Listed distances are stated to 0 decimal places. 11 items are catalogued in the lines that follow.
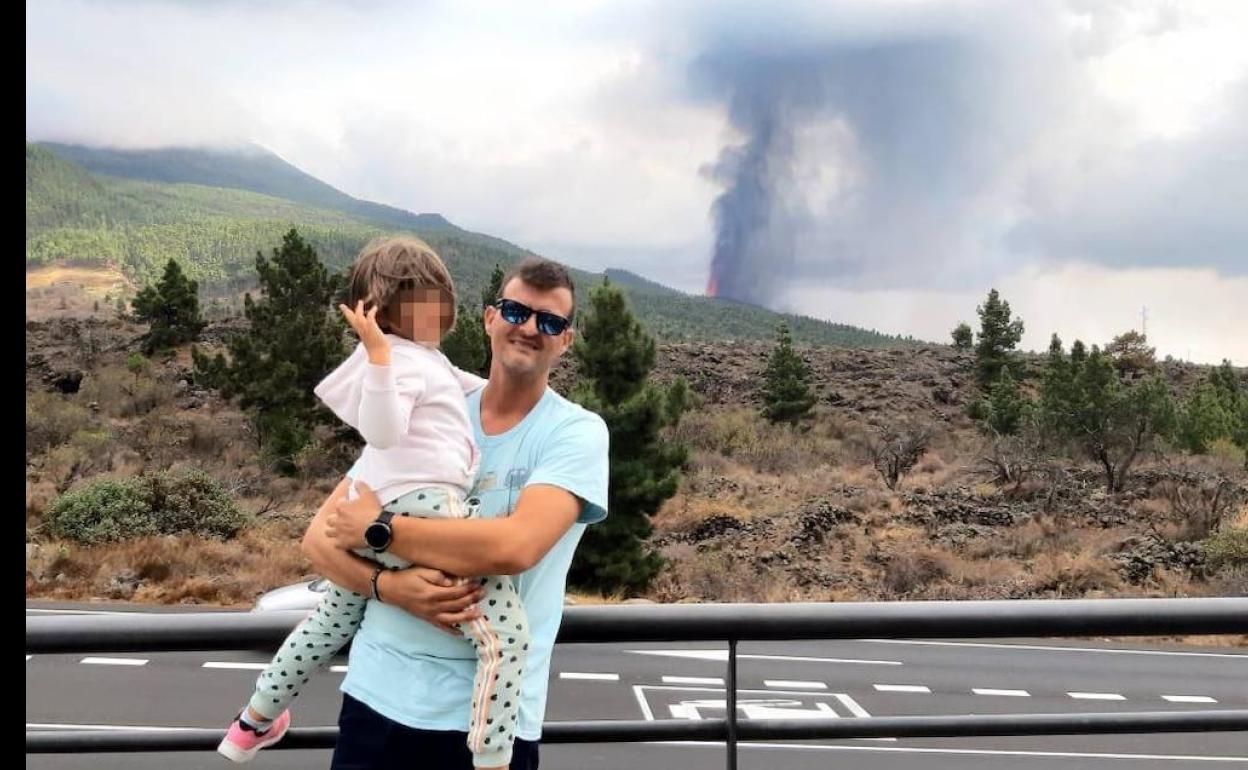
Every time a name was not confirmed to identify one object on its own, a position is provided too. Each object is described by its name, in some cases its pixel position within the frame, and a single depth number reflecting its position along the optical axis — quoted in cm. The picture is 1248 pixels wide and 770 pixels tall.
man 149
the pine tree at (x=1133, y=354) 5500
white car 802
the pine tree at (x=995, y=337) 4675
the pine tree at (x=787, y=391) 3681
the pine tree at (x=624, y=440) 1503
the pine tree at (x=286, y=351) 2534
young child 151
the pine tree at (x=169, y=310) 4225
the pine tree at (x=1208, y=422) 2922
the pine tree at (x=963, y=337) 5956
